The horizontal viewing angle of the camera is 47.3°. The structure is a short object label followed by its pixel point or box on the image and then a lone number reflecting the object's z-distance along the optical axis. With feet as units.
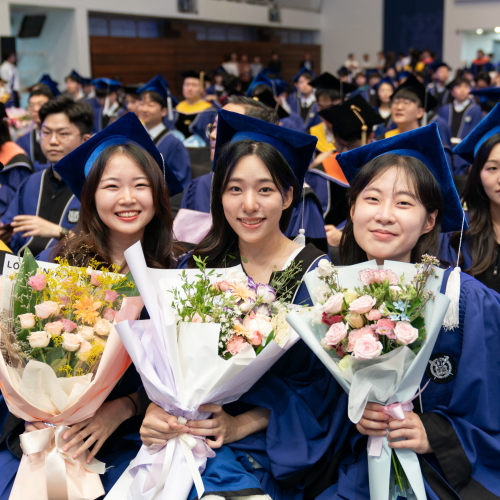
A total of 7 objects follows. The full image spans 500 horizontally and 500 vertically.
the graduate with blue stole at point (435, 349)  5.74
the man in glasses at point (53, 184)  13.12
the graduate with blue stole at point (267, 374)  6.04
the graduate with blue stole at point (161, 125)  19.94
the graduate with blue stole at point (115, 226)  6.72
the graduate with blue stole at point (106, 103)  36.40
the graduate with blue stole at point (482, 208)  8.98
